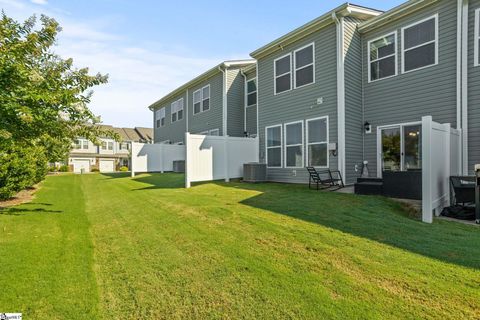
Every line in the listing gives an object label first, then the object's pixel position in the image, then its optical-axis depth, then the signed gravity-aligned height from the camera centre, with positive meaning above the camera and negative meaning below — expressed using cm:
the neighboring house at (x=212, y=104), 1580 +346
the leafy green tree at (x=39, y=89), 419 +115
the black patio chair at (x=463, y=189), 641 -71
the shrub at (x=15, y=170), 758 -29
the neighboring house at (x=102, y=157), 3781 +34
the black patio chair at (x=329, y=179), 920 -68
